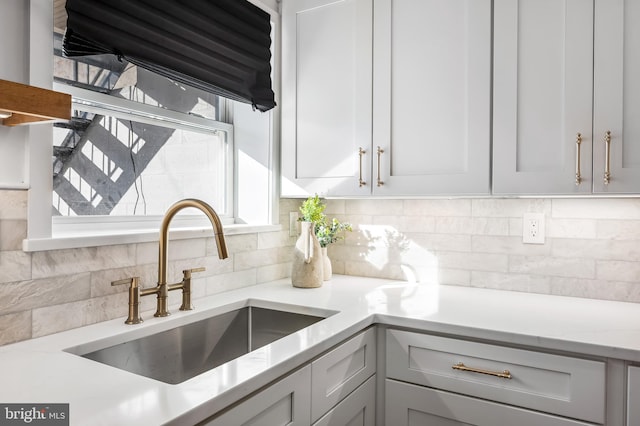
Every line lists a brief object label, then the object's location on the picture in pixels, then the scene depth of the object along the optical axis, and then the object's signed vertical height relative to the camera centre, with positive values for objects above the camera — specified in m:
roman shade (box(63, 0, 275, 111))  1.31 +0.59
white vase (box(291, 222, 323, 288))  1.93 -0.22
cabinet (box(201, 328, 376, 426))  1.00 -0.49
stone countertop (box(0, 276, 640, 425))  0.86 -0.36
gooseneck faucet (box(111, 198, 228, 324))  1.37 -0.15
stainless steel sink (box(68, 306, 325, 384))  1.30 -0.44
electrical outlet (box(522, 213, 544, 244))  1.86 -0.06
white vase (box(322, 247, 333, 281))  2.12 -0.26
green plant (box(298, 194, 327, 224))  1.98 +0.01
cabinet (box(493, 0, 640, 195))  1.42 +0.40
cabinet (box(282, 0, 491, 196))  1.66 +0.48
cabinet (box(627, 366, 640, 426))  1.17 -0.49
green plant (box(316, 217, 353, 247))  2.09 -0.10
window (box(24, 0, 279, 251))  1.24 +0.22
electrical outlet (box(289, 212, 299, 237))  2.25 -0.07
